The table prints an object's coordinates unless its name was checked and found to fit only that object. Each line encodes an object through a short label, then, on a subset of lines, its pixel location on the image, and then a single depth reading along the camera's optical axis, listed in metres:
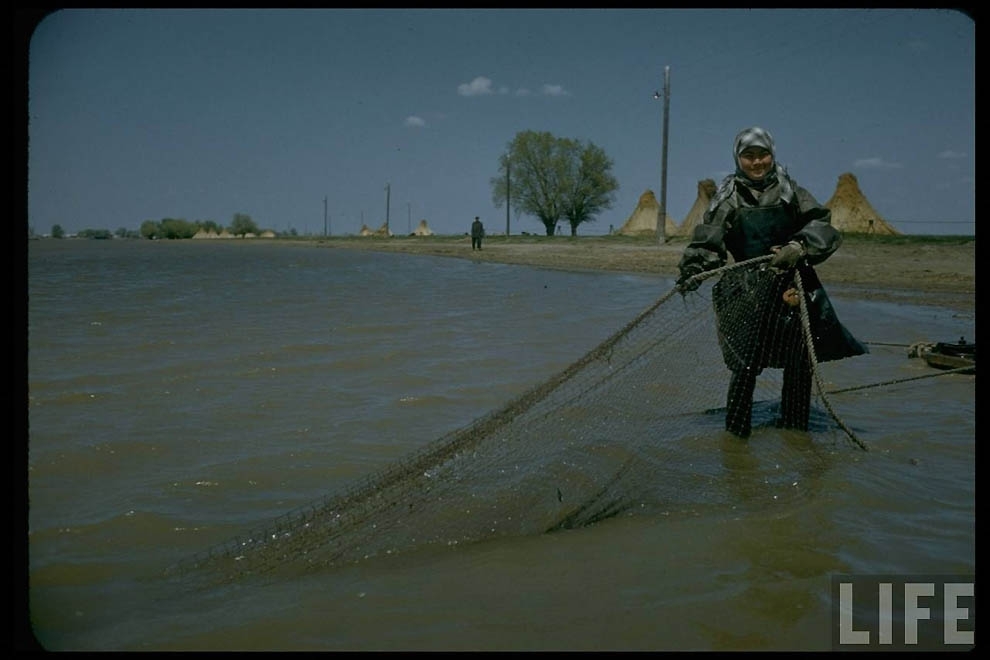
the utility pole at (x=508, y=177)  58.22
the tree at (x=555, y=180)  61.28
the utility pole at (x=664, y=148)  27.74
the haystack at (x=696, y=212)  42.18
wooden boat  5.59
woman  3.73
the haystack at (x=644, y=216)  56.51
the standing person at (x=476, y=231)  31.98
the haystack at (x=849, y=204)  34.62
